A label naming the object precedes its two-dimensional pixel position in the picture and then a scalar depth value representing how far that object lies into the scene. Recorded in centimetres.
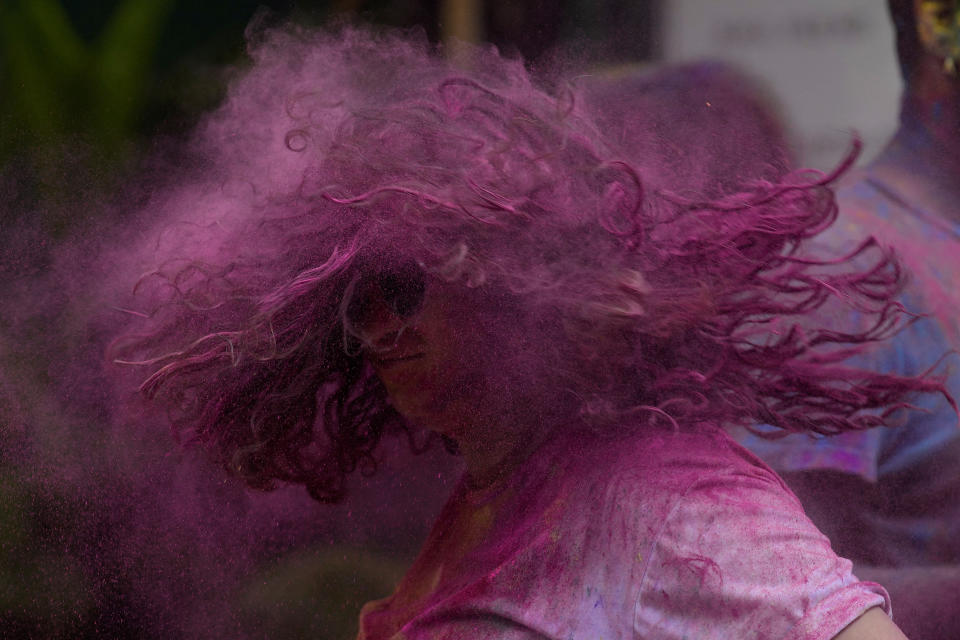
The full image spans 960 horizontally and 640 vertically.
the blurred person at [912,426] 637
